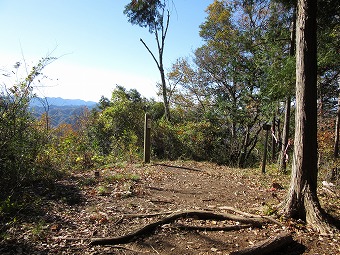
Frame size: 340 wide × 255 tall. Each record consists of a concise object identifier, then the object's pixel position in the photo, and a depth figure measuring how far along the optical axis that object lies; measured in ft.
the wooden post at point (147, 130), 31.71
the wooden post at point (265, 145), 28.40
